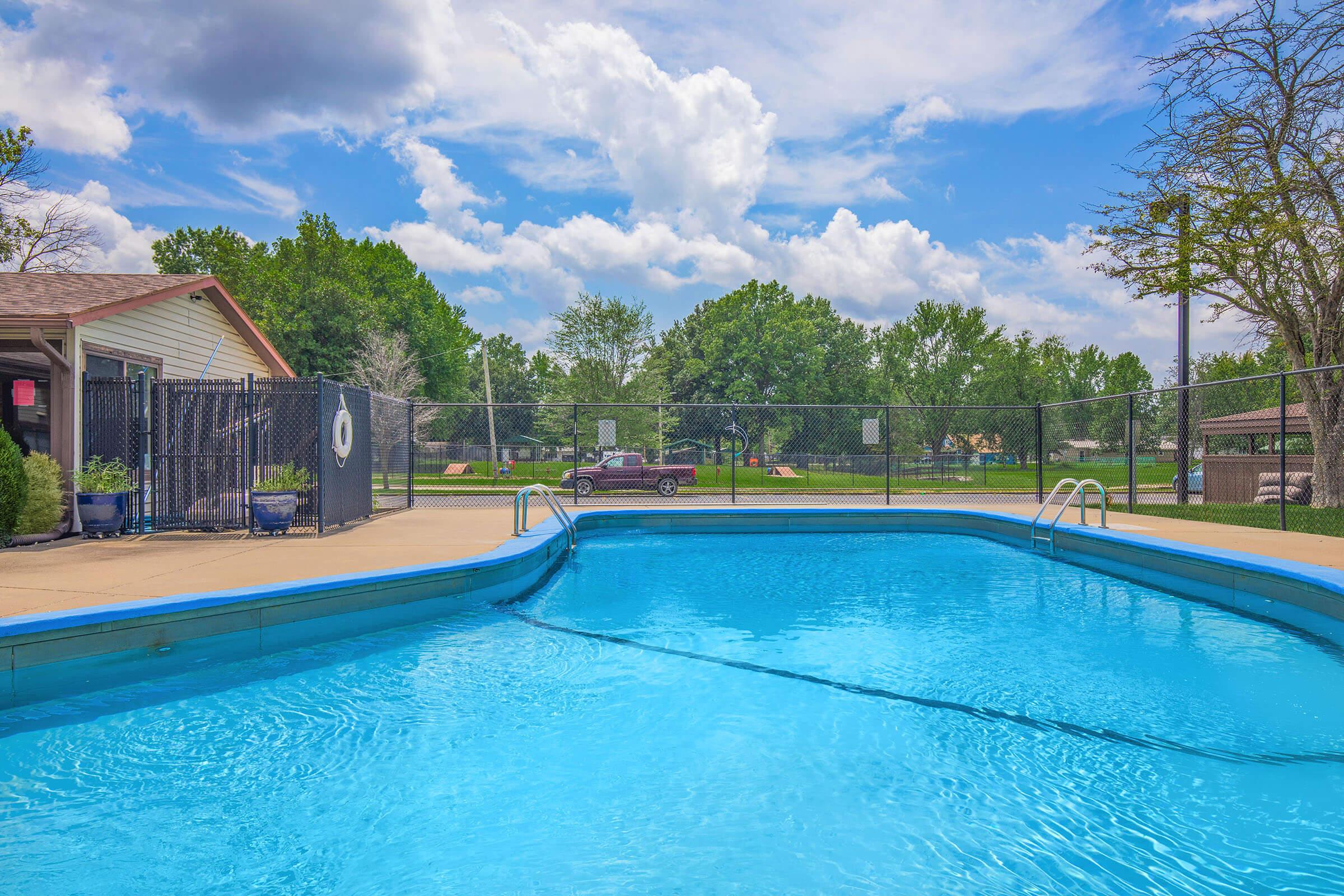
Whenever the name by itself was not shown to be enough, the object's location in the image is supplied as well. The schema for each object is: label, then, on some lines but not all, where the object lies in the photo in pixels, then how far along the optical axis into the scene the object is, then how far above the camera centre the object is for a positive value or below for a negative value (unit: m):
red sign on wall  8.09 +0.71
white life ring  8.66 +0.22
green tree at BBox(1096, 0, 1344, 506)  12.34 +4.99
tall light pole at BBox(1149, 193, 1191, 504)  12.90 +2.93
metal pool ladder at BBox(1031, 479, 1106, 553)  8.56 -0.76
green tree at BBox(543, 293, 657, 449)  27.30 +4.03
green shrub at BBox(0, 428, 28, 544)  6.88 -0.35
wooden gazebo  14.88 -0.34
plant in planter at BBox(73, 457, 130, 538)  7.77 -0.52
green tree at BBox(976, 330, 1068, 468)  30.81 +3.51
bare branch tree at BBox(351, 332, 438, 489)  26.39 +3.20
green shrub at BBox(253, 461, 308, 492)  8.34 -0.37
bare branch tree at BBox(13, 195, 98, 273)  21.47 +6.87
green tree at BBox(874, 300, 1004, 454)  37.88 +5.46
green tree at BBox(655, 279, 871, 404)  43.06 +6.16
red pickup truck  17.12 -0.70
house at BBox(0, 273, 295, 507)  7.98 +1.52
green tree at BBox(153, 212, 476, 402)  28.02 +7.87
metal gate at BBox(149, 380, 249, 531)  8.45 -0.04
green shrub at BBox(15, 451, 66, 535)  7.28 -0.49
